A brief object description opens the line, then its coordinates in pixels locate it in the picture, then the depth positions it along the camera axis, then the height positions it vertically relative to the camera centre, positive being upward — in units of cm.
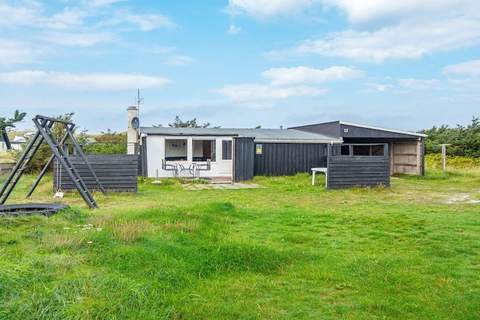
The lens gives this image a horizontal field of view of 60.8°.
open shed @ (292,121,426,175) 1977 +95
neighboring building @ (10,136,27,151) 3390 +147
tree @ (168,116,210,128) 3569 +290
